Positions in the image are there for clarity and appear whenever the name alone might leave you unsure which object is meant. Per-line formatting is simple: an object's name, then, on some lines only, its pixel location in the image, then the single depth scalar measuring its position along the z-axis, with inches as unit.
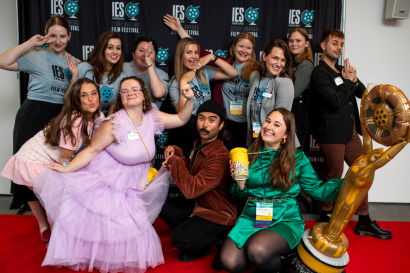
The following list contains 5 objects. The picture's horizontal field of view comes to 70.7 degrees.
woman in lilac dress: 84.5
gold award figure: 69.1
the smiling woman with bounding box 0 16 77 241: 114.3
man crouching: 89.7
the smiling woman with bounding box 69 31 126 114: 119.1
